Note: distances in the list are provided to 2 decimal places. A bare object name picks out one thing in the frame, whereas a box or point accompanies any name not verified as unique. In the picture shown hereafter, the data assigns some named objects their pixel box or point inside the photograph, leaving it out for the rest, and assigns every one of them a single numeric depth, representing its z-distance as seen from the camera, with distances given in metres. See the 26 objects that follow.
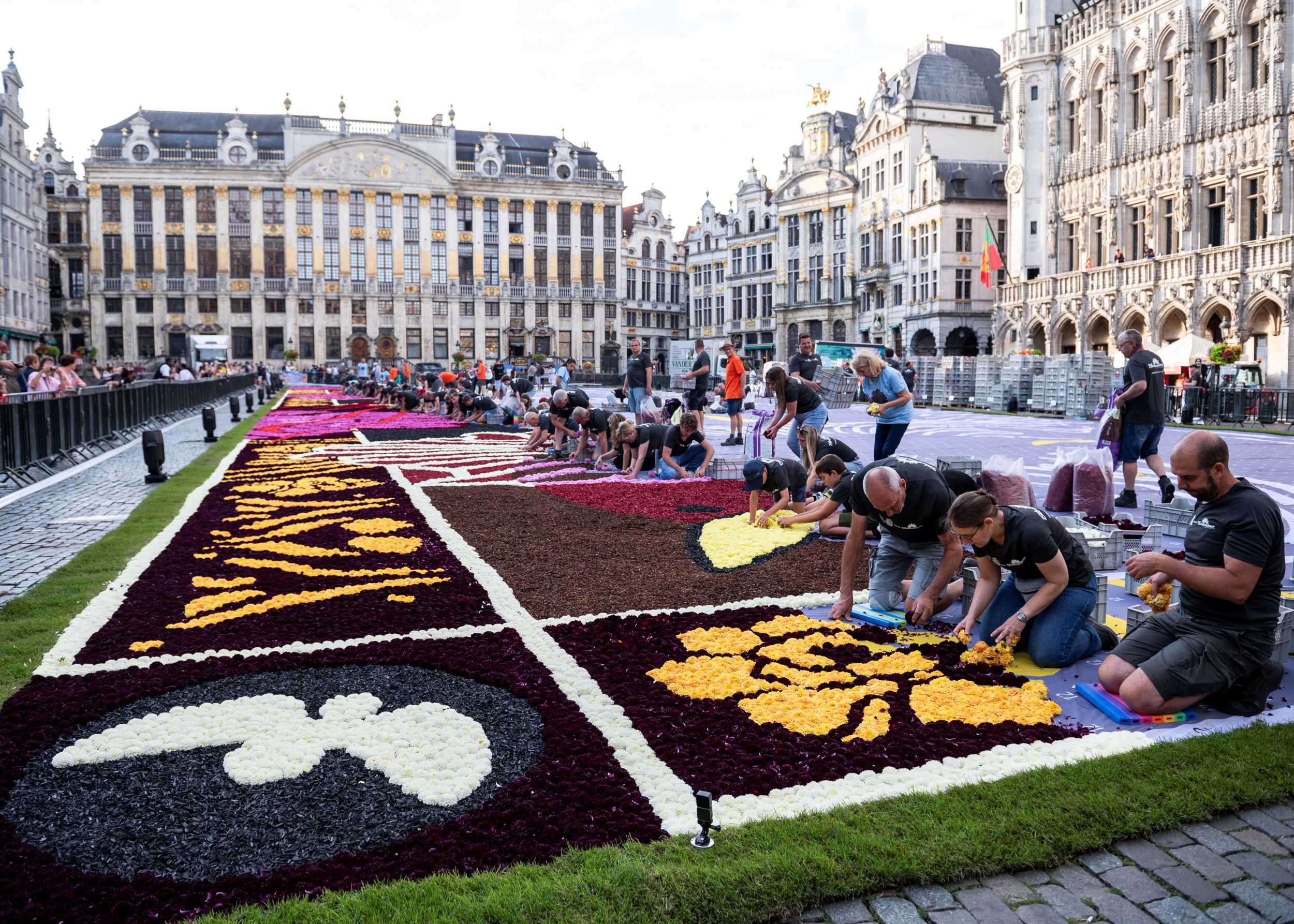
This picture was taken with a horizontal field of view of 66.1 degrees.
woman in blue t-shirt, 10.88
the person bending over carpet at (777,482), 9.69
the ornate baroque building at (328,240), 77.12
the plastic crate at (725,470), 13.87
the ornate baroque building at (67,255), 79.88
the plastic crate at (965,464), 9.68
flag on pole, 43.84
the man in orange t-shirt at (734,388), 18.94
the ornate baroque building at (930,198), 53.72
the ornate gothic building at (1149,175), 31.89
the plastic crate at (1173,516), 8.30
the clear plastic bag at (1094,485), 9.57
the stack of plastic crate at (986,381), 35.44
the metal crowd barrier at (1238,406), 24.11
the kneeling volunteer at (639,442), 13.82
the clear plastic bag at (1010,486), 8.88
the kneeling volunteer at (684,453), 13.37
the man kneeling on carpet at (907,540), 6.02
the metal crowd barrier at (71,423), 13.84
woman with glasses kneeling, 5.26
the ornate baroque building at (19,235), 59.59
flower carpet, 3.67
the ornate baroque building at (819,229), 67.81
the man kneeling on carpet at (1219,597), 4.57
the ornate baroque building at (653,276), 98.38
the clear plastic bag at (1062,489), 9.73
